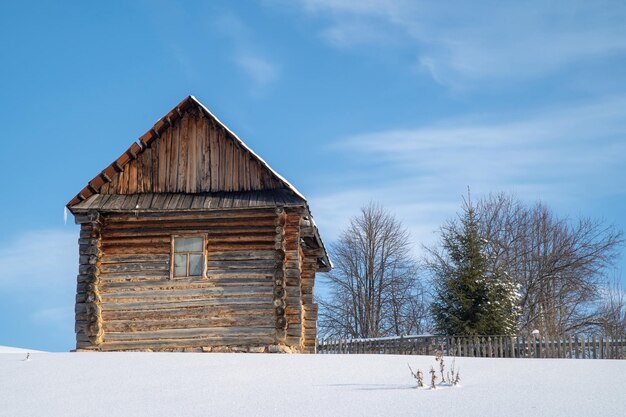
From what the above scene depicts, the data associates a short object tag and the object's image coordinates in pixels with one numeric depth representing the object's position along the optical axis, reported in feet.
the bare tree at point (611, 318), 131.85
